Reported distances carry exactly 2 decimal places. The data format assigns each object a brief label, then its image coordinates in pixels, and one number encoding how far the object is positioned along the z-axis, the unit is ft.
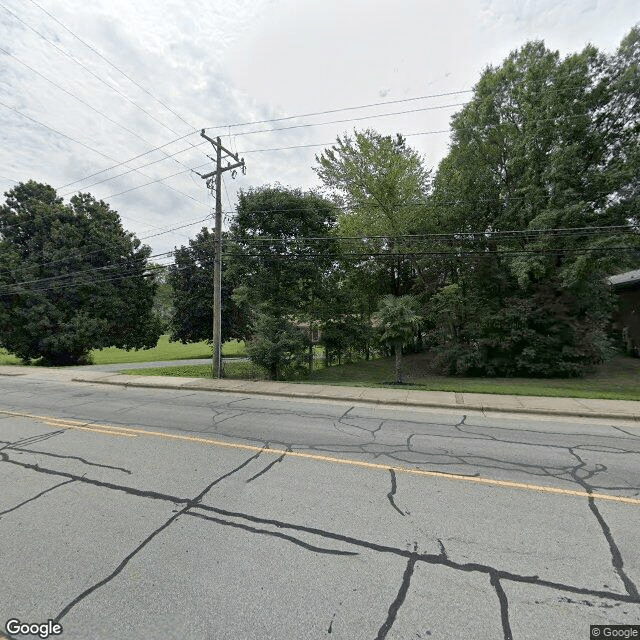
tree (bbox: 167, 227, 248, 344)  100.63
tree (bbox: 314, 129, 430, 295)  66.18
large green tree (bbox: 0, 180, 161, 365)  81.82
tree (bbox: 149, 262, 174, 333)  104.61
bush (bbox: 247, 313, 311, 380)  49.67
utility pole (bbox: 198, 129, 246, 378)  50.16
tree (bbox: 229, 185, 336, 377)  55.83
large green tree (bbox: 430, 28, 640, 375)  51.80
